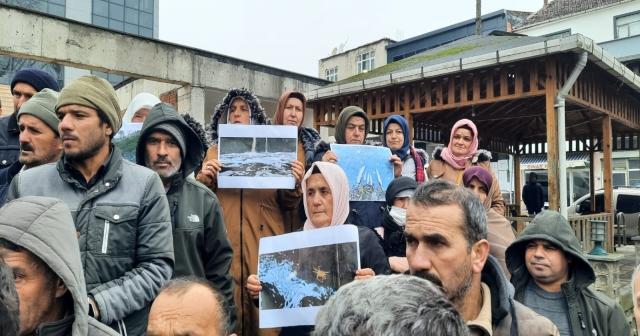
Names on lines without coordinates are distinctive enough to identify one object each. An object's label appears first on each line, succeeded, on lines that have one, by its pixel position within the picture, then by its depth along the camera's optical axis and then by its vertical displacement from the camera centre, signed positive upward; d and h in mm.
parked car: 15422 -811
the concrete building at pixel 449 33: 32906 +11144
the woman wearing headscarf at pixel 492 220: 3268 -299
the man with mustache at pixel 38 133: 2635 +290
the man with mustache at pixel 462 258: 1810 -315
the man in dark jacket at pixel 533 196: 14812 -463
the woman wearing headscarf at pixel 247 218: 3229 -276
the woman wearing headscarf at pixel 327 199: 2736 -112
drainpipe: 7151 +793
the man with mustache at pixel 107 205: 2088 -119
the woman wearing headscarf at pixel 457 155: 4395 +271
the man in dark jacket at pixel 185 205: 2691 -148
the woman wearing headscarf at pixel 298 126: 3617 +489
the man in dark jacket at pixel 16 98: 3104 +648
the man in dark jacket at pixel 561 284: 2889 -685
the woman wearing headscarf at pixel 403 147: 4043 +327
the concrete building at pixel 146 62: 8680 +2722
